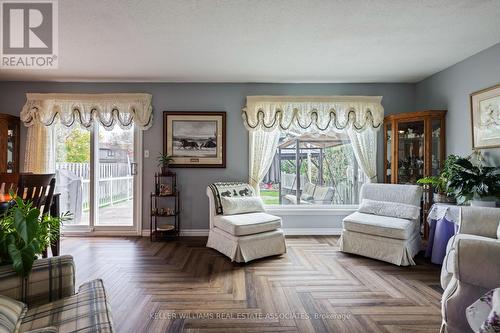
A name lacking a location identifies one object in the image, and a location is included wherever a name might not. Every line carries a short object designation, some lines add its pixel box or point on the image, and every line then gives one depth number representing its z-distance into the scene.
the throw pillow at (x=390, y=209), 3.17
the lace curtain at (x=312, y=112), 4.04
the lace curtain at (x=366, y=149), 4.11
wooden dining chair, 2.46
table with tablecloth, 2.80
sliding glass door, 4.12
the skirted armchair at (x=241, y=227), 3.09
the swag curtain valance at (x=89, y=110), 3.94
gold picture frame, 2.77
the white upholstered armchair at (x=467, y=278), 1.55
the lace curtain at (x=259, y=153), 4.09
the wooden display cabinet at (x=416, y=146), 3.51
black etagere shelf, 3.87
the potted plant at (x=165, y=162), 3.89
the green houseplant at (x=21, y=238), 1.36
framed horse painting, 4.08
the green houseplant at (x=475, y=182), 2.66
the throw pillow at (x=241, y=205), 3.47
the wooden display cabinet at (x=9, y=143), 3.74
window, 4.29
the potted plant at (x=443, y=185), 2.99
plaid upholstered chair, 1.19
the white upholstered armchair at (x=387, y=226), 2.99
